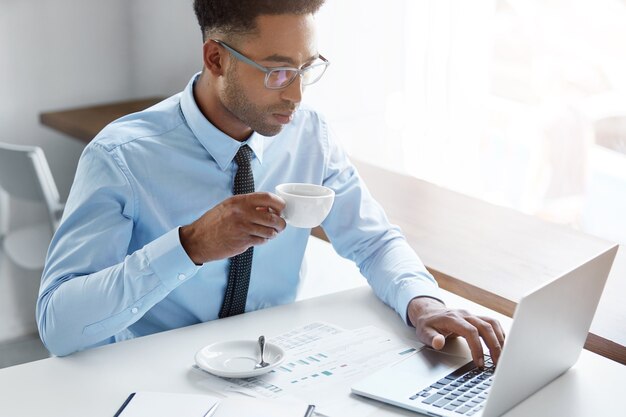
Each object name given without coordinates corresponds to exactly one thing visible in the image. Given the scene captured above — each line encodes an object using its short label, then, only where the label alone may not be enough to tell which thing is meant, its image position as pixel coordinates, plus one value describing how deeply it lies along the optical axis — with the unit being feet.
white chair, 8.82
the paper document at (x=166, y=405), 3.97
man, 4.67
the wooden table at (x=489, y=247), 6.09
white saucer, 4.40
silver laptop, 3.88
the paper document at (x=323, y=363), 4.33
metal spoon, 4.51
